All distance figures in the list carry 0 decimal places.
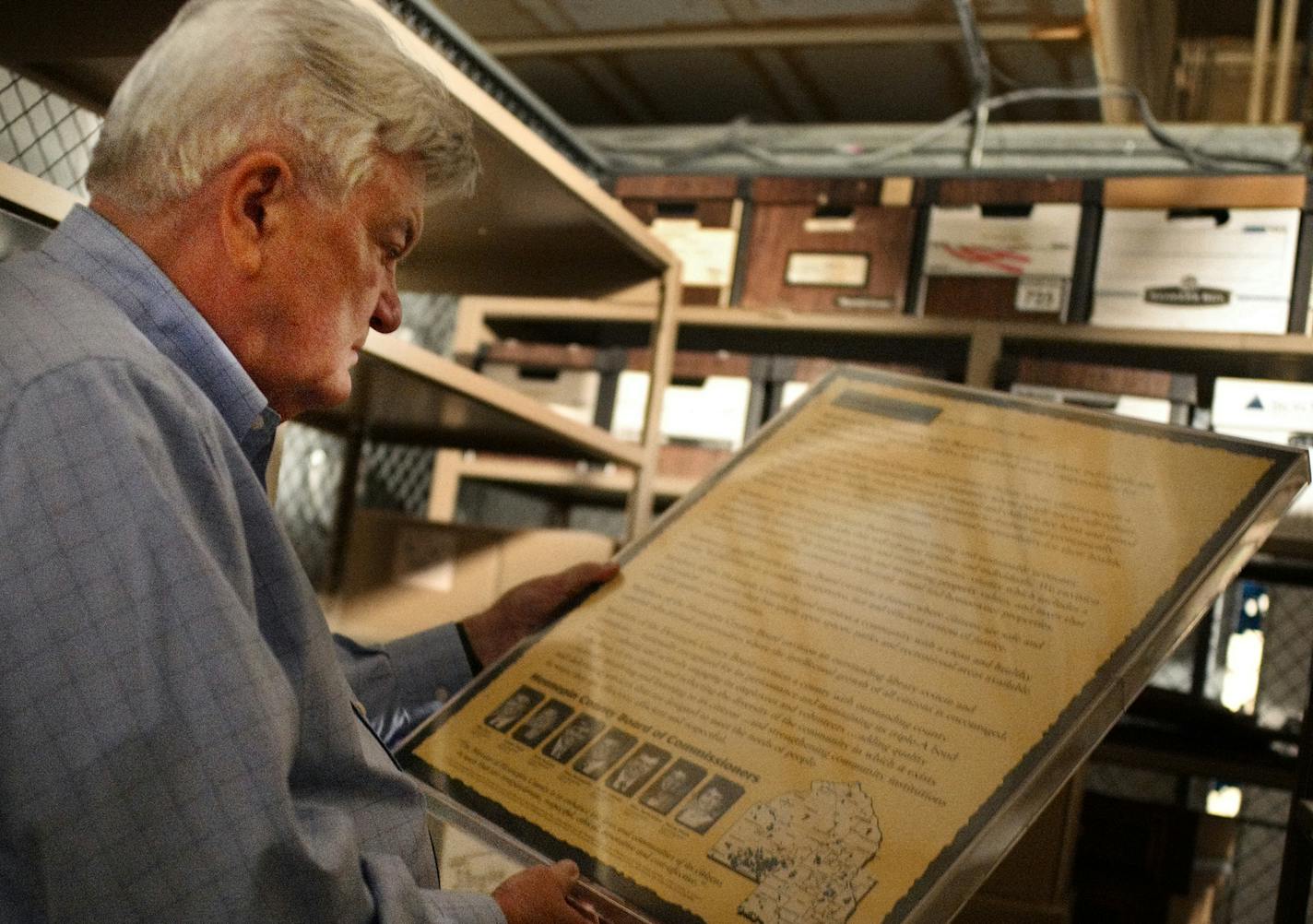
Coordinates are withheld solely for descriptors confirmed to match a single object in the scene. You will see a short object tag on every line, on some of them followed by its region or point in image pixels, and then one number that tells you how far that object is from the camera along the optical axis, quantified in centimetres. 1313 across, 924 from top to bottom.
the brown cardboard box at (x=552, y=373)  267
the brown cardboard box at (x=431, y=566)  222
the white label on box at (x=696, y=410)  256
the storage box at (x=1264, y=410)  219
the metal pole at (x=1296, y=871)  97
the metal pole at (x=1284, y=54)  347
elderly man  57
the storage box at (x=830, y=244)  257
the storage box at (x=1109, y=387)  228
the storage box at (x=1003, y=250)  242
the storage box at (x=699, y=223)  270
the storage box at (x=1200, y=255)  226
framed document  80
